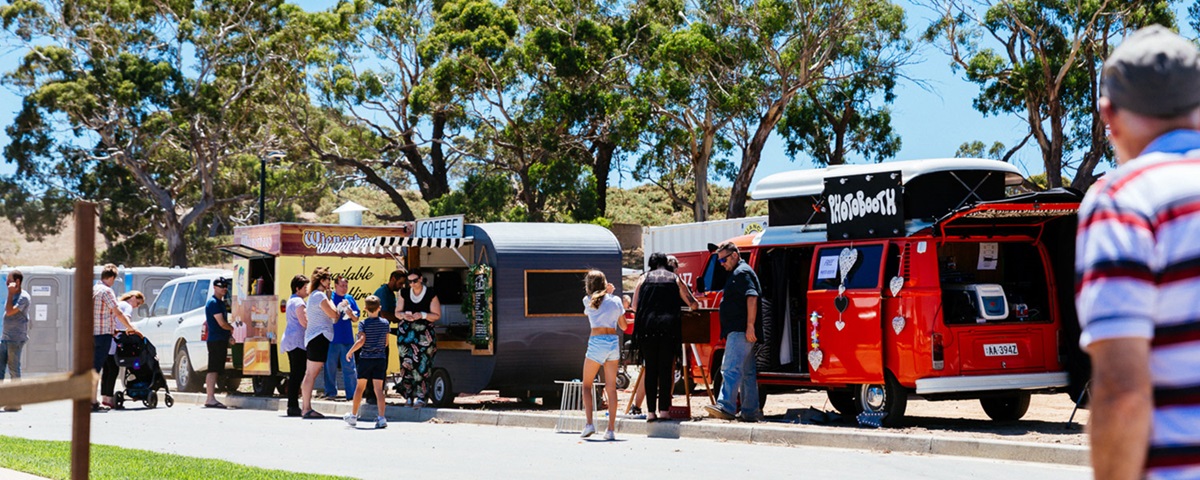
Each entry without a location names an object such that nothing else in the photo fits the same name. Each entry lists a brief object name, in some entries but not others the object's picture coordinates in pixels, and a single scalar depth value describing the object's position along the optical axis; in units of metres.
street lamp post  37.13
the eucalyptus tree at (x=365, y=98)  48.81
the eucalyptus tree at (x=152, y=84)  52.09
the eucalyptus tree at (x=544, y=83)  42.00
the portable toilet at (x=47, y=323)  26.72
